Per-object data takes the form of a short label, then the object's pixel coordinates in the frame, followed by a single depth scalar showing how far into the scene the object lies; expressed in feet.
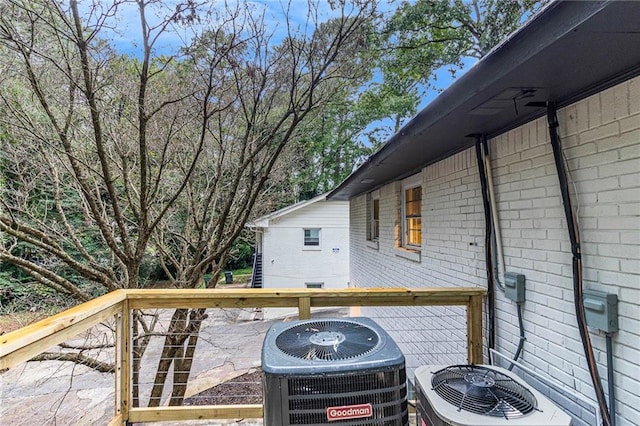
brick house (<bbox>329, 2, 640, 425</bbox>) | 5.12
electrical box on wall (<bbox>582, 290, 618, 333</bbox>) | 5.76
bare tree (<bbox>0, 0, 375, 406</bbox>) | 12.33
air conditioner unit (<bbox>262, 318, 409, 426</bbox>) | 4.84
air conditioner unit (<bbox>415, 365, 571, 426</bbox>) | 4.68
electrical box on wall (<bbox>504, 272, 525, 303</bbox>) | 8.07
